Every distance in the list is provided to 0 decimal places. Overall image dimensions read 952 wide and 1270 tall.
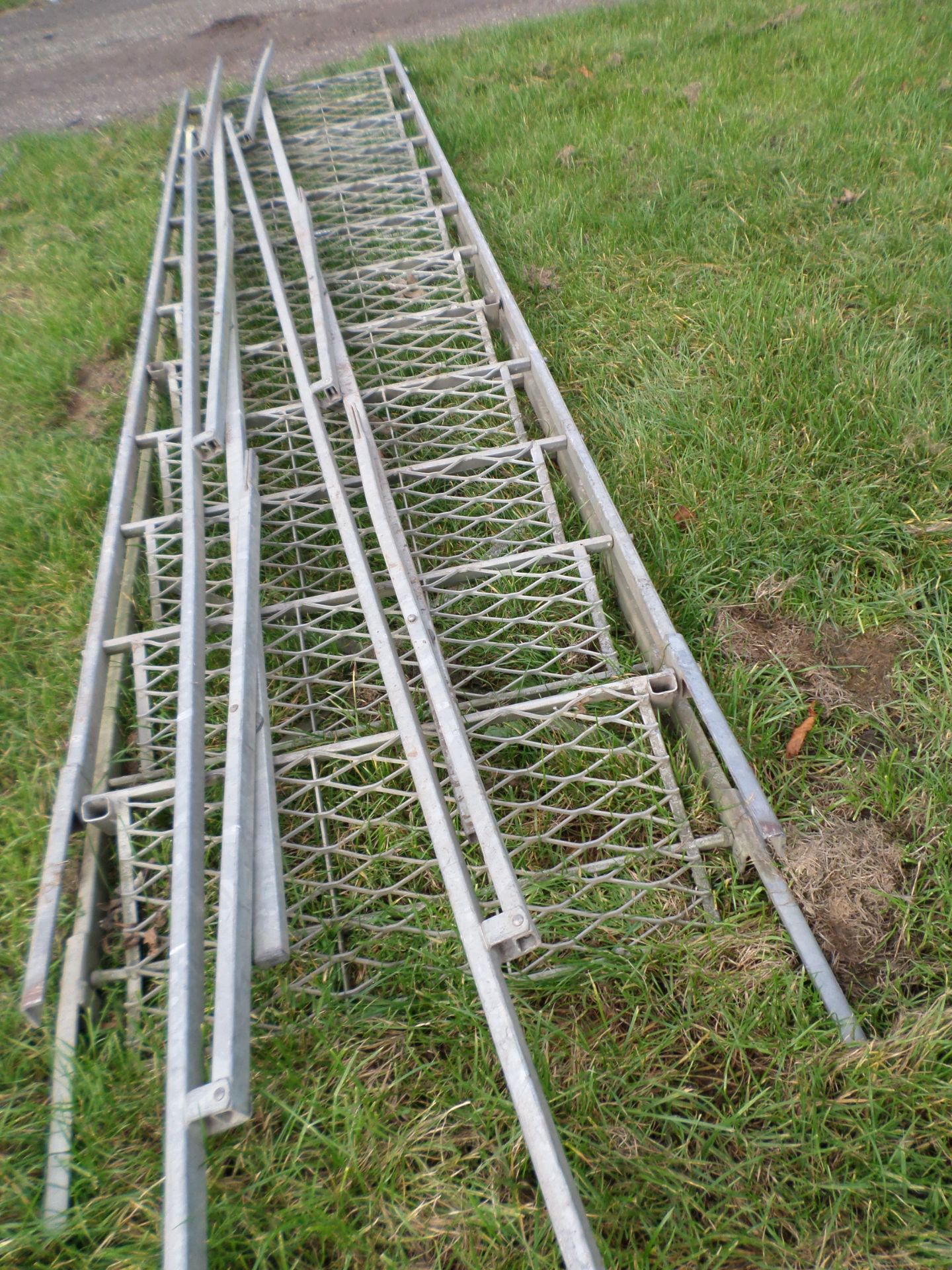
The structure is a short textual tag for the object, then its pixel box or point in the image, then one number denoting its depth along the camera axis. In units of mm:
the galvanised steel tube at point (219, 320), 2940
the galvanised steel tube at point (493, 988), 1428
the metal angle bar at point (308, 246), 3238
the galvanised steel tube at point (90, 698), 2088
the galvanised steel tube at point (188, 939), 1449
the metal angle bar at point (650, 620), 1997
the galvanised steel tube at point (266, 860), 1881
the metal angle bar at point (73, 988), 1807
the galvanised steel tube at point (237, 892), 1521
